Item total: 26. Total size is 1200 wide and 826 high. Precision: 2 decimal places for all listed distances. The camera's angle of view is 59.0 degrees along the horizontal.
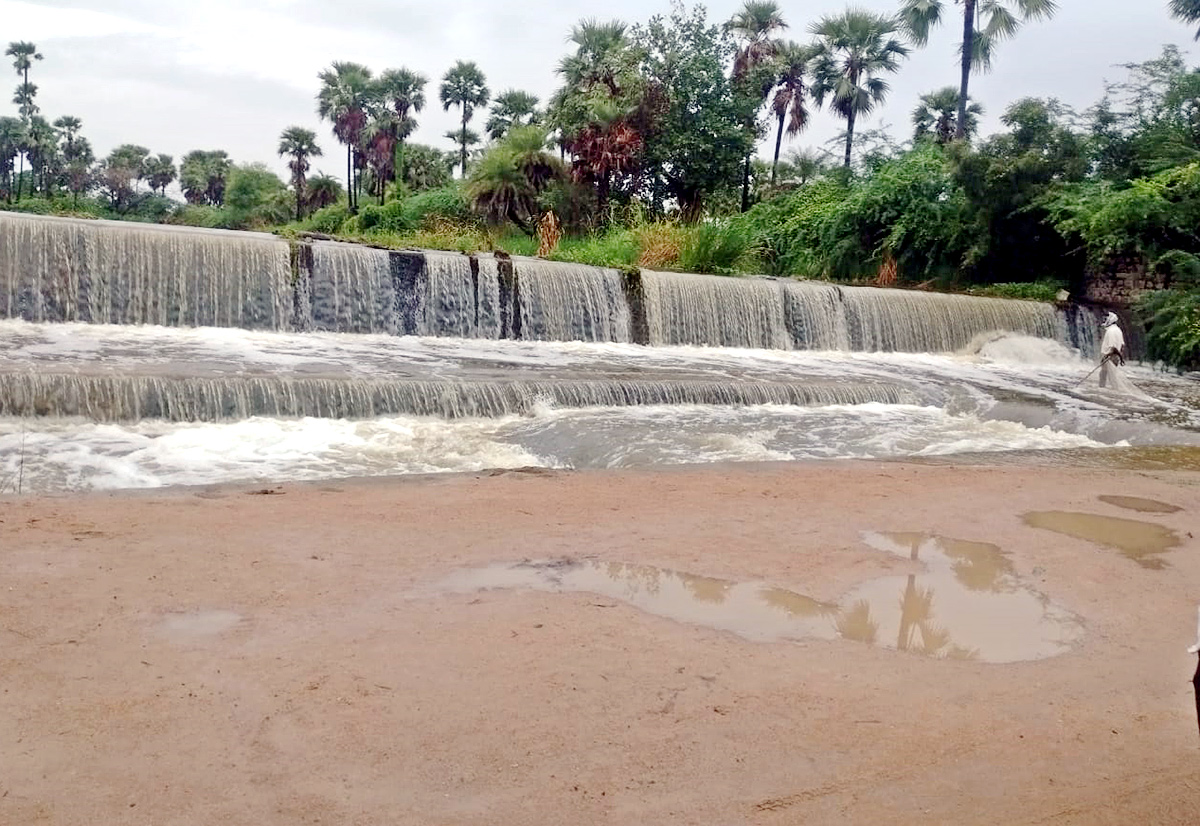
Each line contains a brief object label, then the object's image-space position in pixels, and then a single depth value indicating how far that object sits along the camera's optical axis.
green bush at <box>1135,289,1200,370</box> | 17.55
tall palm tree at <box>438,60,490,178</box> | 43.72
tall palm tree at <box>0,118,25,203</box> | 52.62
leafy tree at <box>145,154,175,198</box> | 62.88
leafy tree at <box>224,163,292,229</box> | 47.94
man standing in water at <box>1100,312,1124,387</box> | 13.54
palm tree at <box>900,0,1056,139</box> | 27.05
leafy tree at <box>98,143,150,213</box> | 59.62
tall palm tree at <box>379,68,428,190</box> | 43.41
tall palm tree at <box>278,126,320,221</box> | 46.75
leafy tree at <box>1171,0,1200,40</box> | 22.77
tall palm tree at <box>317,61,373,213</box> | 44.03
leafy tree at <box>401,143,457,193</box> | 44.06
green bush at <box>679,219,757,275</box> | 19.36
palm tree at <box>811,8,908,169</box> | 32.38
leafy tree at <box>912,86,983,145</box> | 34.88
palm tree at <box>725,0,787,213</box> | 30.25
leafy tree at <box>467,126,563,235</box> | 25.53
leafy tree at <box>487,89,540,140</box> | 42.41
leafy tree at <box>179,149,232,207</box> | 62.59
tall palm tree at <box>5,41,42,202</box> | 52.72
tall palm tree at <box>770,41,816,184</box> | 32.78
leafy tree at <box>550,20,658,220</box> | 25.58
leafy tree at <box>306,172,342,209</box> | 46.31
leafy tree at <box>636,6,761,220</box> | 26.67
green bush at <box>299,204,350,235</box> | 39.62
